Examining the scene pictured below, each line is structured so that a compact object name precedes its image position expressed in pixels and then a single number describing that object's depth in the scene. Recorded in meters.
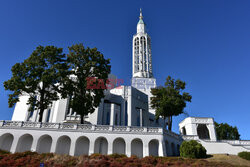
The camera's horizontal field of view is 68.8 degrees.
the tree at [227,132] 58.53
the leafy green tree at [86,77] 28.77
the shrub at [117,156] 22.02
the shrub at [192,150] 24.75
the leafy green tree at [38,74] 27.77
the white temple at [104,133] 26.28
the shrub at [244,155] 26.36
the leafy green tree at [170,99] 34.97
